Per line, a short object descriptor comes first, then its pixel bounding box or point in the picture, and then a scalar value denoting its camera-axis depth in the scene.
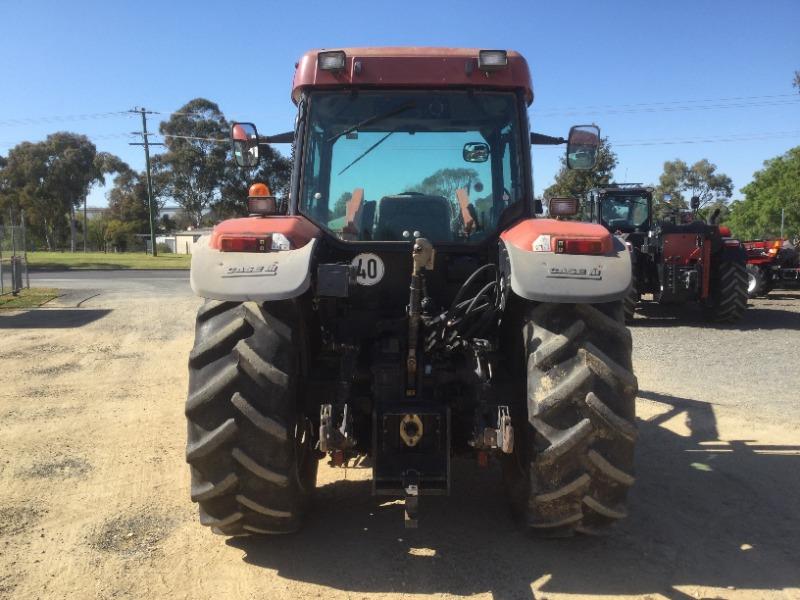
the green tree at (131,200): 62.75
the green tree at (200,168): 47.47
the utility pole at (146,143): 43.49
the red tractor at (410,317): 3.07
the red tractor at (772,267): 17.25
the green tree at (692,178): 74.00
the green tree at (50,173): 56.38
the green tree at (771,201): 45.47
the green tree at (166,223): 69.31
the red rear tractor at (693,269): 12.31
